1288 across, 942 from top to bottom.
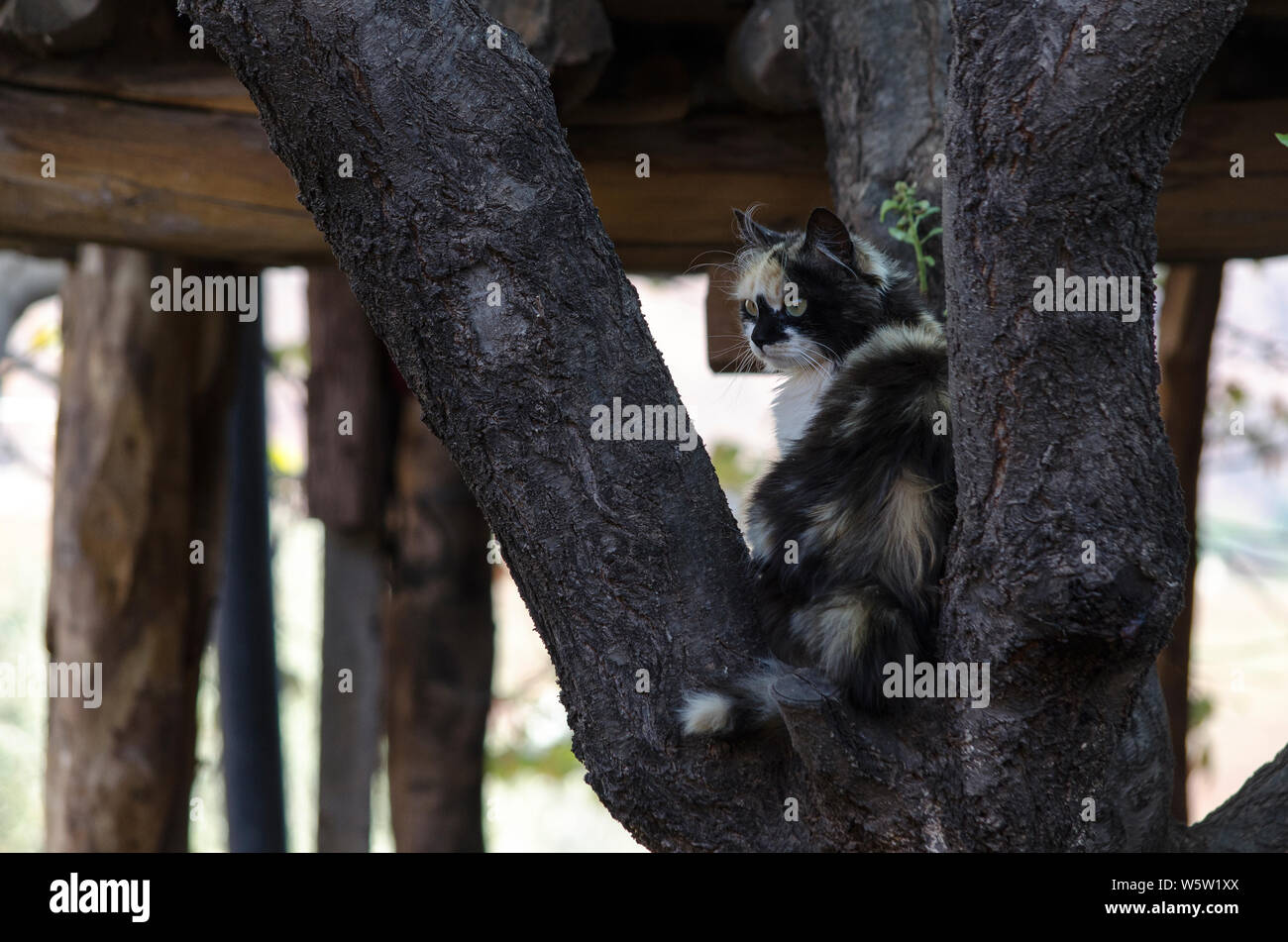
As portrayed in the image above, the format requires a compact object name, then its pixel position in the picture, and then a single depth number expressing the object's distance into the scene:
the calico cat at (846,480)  2.87
